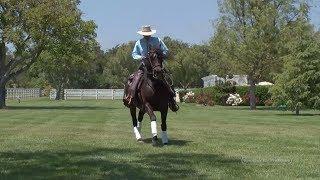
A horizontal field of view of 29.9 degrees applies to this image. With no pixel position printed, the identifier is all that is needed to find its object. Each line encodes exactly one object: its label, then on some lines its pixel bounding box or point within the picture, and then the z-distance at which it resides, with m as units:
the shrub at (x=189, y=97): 63.19
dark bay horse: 12.73
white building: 74.12
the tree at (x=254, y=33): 47.59
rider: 13.27
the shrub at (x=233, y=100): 56.59
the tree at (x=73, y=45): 47.06
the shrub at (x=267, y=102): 55.03
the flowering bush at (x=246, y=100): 58.14
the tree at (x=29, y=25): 44.25
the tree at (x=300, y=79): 33.19
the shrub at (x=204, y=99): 56.56
